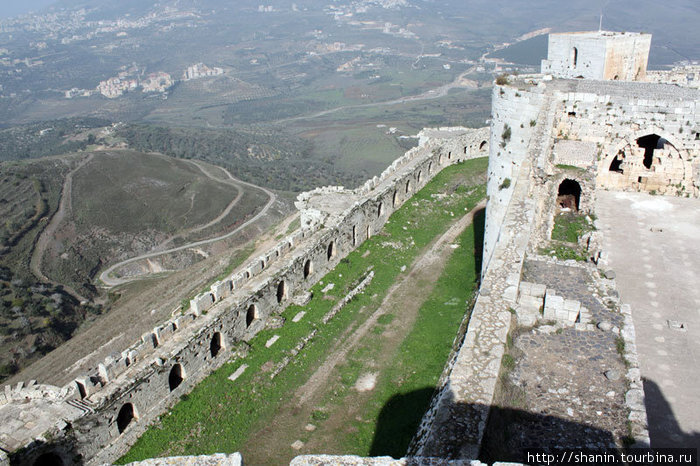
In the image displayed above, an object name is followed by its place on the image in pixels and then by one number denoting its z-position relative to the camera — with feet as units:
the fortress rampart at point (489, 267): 31.91
